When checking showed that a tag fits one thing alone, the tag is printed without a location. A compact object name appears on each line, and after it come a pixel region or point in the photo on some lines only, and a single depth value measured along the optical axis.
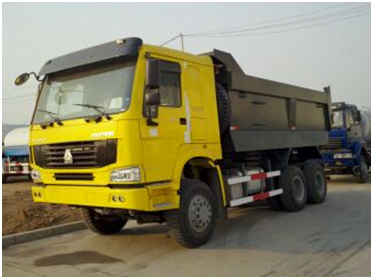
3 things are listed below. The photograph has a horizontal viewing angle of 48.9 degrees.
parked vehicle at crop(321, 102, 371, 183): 13.31
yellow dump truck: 5.34
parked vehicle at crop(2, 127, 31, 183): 17.19
